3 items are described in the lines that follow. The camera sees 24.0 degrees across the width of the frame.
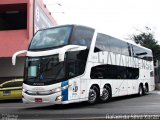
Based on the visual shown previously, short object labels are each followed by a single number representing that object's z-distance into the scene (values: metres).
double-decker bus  16.31
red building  29.75
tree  48.34
